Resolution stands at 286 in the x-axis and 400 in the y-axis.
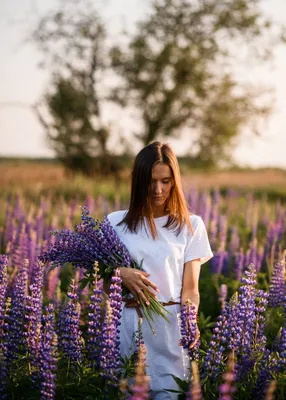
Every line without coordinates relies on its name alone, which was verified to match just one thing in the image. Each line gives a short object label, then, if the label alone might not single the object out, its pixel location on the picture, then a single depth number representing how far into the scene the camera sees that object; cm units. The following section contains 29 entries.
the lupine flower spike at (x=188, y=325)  321
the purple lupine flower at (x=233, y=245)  716
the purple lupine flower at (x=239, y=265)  620
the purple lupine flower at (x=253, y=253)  626
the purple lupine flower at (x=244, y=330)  328
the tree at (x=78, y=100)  1961
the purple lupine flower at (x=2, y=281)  354
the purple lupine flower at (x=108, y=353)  292
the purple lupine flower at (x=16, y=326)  349
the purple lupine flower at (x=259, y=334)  339
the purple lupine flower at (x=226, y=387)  203
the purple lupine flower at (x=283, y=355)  321
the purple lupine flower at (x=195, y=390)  213
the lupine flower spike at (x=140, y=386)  203
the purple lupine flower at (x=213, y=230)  766
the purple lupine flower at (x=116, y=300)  310
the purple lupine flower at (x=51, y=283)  584
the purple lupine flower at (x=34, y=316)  332
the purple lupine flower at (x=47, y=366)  286
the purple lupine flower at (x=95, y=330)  308
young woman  363
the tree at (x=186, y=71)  1903
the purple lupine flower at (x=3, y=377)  312
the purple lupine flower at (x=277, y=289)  464
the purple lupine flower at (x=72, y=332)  330
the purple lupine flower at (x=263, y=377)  323
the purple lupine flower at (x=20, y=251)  600
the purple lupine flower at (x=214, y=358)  312
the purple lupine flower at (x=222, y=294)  527
